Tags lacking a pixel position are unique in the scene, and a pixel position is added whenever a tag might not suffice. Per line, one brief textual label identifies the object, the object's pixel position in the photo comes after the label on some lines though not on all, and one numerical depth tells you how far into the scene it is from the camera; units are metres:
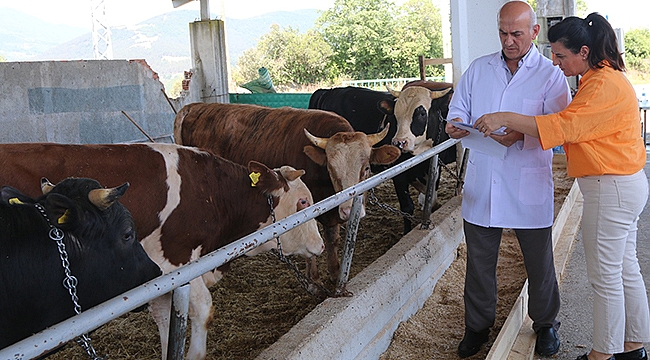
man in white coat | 3.30
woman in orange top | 2.94
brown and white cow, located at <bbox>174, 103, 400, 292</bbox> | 4.66
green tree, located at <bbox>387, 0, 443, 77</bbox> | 37.56
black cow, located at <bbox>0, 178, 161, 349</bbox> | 2.24
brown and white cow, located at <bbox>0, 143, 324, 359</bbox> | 3.40
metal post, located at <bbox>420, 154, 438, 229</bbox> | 4.79
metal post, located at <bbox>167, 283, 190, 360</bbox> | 2.04
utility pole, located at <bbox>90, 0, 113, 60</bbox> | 34.41
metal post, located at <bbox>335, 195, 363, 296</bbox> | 3.47
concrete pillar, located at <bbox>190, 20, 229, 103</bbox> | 14.38
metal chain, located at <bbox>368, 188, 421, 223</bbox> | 3.99
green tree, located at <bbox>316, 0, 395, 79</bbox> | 38.28
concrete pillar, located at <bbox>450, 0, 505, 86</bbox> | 6.93
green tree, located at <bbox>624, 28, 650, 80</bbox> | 32.75
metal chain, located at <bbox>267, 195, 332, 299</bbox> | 3.34
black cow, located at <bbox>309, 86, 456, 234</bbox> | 6.45
